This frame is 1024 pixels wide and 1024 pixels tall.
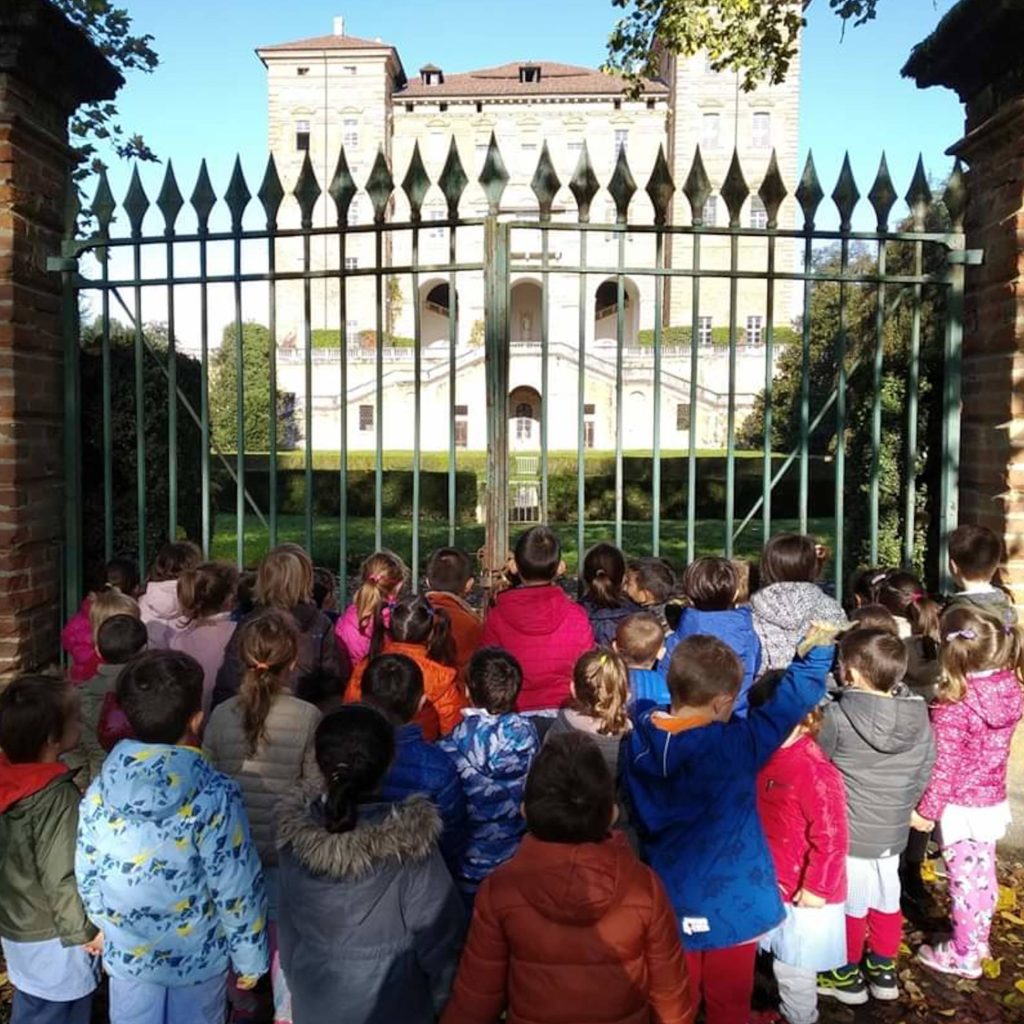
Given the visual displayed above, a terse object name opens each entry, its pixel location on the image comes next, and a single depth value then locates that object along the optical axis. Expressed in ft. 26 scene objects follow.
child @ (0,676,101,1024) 8.33
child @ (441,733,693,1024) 6.78
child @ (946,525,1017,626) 12.50
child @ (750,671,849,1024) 9.39
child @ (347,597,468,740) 10.97
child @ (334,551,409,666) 12.35
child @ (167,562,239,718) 11.76
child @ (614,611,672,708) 10.67
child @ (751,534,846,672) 11.69
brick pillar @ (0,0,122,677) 14.15
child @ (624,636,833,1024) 8.38
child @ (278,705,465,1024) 7.07
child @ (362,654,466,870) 8.28
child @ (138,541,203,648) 13.23
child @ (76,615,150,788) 10.77
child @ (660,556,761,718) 11.44
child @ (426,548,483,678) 12.71
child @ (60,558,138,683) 12.78
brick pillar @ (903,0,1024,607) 13.66
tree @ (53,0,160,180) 30.63
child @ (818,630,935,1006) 10.04
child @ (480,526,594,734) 11.76
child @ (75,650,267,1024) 7.79
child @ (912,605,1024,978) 10.77
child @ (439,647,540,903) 9.21
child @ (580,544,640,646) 12.51
